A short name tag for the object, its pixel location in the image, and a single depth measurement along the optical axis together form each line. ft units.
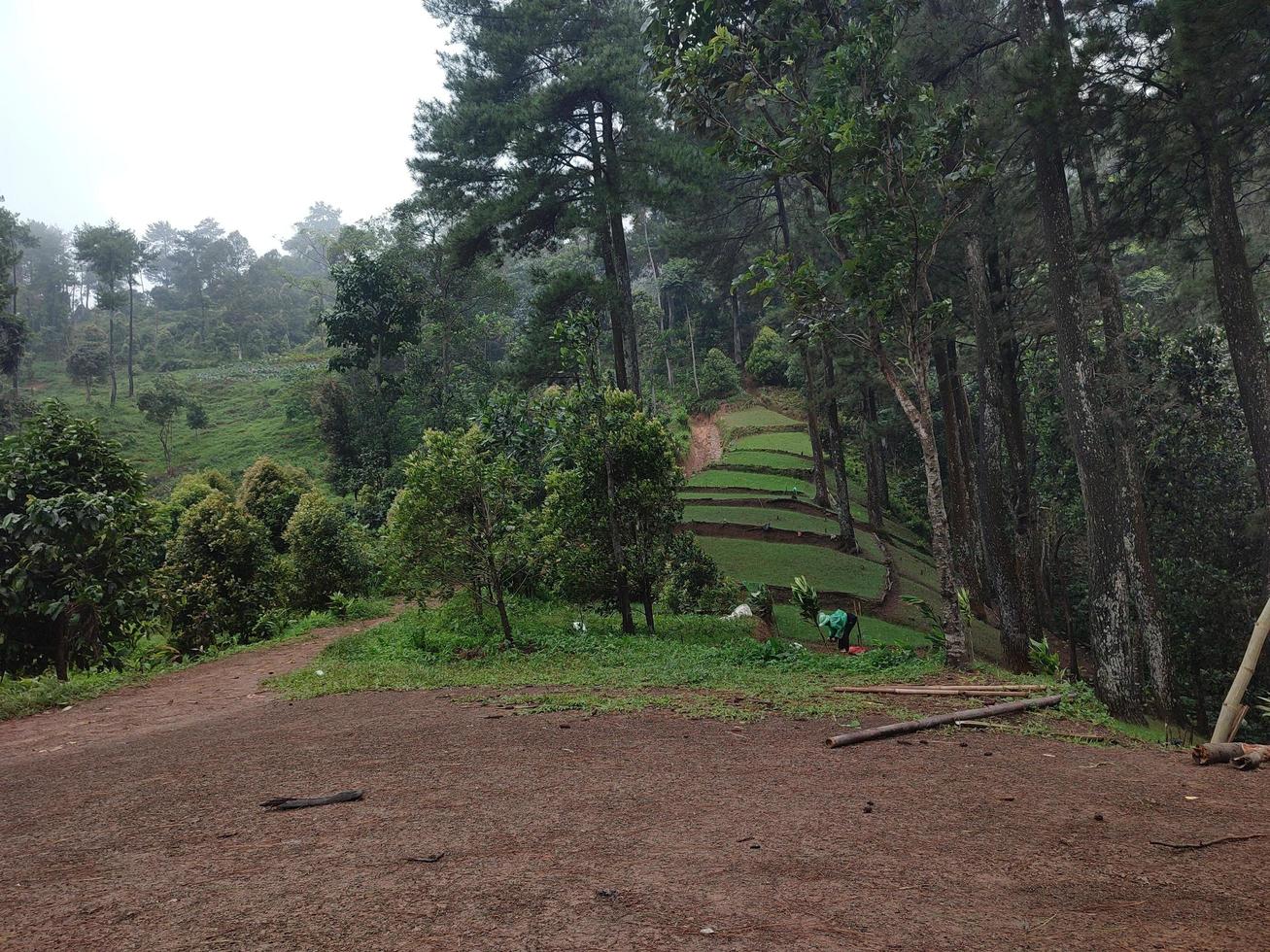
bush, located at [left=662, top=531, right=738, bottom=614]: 44.96
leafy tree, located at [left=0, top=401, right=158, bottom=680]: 23.53
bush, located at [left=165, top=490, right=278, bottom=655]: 35.50
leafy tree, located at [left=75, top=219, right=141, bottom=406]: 145.89
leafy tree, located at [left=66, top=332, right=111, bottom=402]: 138.51
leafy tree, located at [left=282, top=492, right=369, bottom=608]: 45.01
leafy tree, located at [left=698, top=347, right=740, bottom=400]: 130.41
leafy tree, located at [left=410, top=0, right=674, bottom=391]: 50.24
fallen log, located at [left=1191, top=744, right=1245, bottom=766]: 15.19
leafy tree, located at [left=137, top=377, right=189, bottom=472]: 112.27
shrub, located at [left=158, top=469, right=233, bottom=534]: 49.33
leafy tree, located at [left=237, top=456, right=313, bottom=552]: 52.49
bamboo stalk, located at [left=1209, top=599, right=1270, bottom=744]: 13.92
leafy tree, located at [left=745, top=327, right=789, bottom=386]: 130.62
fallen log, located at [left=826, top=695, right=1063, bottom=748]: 16.87
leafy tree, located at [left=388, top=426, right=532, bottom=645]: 32.22
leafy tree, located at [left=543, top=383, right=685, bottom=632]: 35.99
